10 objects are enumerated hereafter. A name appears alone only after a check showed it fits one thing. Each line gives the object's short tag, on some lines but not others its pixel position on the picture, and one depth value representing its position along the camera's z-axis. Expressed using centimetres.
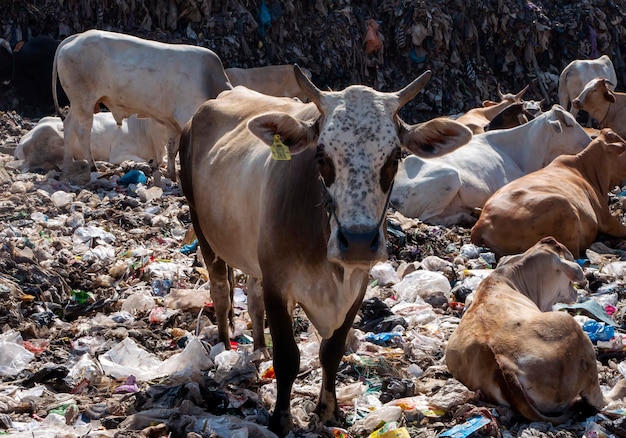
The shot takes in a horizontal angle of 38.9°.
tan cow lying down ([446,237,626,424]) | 447
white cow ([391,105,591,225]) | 959
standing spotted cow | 367
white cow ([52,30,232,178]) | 1068
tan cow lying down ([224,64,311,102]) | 1531
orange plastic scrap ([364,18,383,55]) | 1756
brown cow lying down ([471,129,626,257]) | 805
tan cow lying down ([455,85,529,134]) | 1312
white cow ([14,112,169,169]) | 1220
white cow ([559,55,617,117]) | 1692
